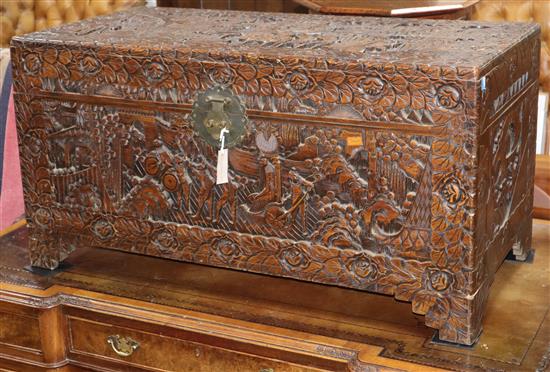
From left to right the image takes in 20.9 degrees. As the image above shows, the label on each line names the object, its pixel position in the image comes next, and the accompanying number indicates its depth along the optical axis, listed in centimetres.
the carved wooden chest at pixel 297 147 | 292
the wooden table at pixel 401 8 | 410
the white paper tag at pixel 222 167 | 309
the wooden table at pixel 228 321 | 299
